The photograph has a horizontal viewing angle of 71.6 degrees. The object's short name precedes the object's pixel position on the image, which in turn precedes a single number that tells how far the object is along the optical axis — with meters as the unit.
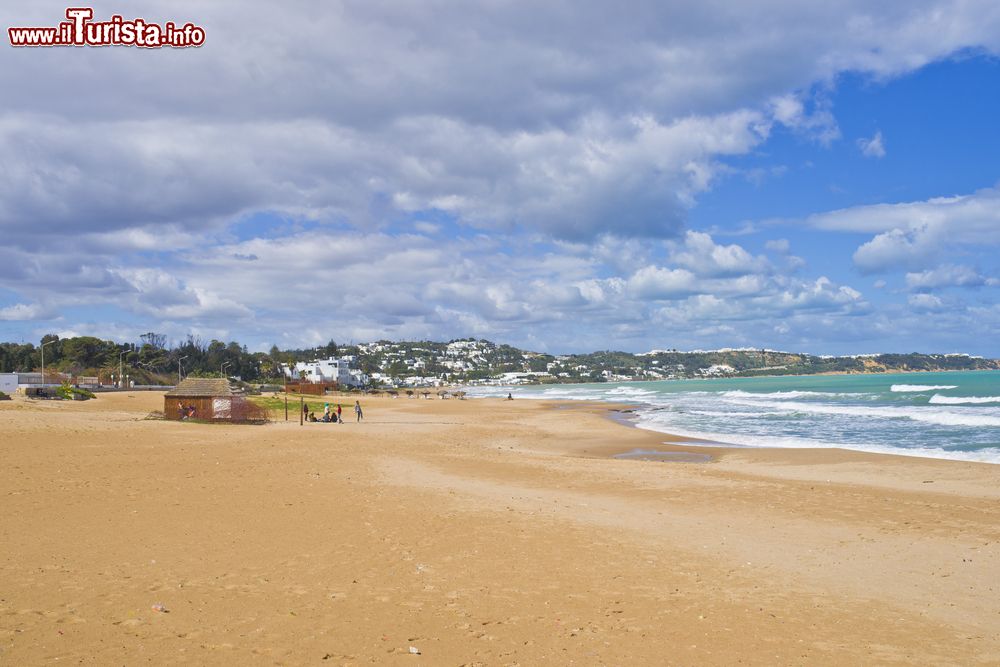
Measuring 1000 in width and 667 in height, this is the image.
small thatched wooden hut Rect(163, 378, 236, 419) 34.41
